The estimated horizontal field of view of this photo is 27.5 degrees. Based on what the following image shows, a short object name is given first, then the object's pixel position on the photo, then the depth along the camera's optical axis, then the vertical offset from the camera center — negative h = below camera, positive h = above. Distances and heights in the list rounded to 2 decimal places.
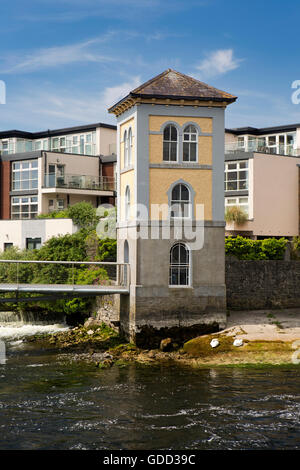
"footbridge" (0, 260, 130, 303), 26.78 -2.31
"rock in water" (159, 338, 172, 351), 25.97 -4.84
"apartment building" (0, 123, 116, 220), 48.59 +4.56
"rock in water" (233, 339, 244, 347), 25.33 -4.61
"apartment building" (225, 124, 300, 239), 43.56 +3.18
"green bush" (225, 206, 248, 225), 42.81 +1.02
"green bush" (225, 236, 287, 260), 35.47 -1.03
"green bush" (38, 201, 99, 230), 43.32 +1.25
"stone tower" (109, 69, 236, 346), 26.95 +0.88
